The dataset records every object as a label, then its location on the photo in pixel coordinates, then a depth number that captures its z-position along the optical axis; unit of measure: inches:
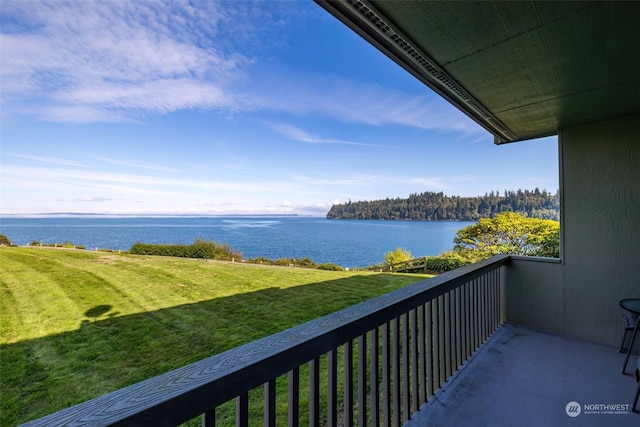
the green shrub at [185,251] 518.3
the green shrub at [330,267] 510.4
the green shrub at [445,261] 386.0
